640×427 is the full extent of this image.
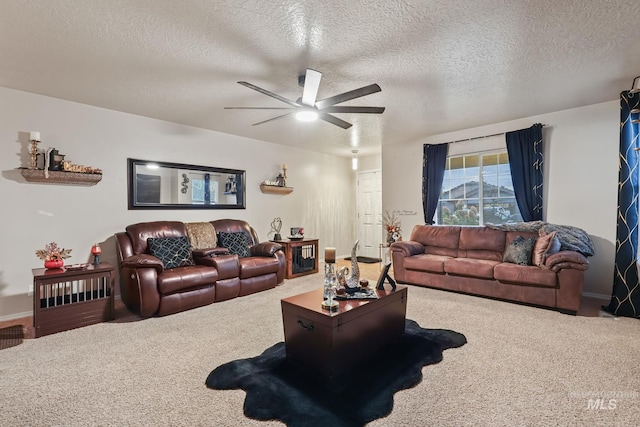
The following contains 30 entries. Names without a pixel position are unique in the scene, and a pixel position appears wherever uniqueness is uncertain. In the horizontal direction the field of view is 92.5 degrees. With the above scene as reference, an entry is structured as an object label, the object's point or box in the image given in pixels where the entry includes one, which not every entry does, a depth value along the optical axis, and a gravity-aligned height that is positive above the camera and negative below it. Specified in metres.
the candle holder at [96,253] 3.62 -0.53
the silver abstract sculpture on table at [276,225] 6.12 -0.31
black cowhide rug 1.73 -1.15
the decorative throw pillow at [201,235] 4.54 -0.39
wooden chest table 2.07 -0.89
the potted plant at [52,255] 3.29 -0.52
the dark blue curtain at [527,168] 4.50 +0.66
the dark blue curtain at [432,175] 5.57 +0.66
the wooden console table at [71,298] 3.01 -0.95
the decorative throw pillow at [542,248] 3.72 -0.45
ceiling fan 2.62 +1.04
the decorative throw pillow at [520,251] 3.92 -0.51
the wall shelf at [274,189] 5.89 +0.41
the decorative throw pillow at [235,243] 4.70 -0.52
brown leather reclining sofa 3.43 -0.80
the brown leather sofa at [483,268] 3.43 -0.73
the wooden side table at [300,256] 5.44 -0.86
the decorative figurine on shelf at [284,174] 6.16 +0.72
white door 7.58 -0.03
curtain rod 4.95 +1.25
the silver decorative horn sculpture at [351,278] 2.66 -0.60
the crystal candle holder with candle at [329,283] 2.24 -0.56
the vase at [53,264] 3.28 -0.60
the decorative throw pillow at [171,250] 3.92 -0.54
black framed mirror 4.41 +0.37
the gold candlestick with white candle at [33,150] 3.46 +0.67
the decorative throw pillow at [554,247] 3.70 -0.42
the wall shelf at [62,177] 3.48 +0.38
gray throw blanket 3.79 -0.27
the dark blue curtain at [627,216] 3.46 -0.04
